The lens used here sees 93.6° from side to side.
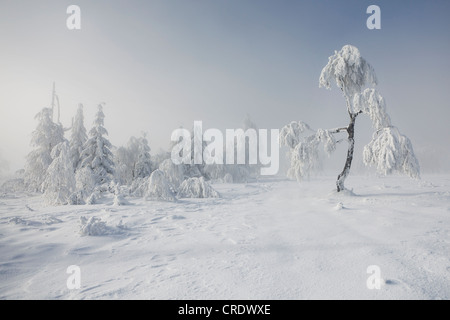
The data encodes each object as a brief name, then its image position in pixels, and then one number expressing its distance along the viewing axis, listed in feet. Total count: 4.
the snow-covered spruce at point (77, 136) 63.30
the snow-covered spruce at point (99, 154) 56.18
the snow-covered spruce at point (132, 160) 74.08
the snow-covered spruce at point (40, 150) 56.24
